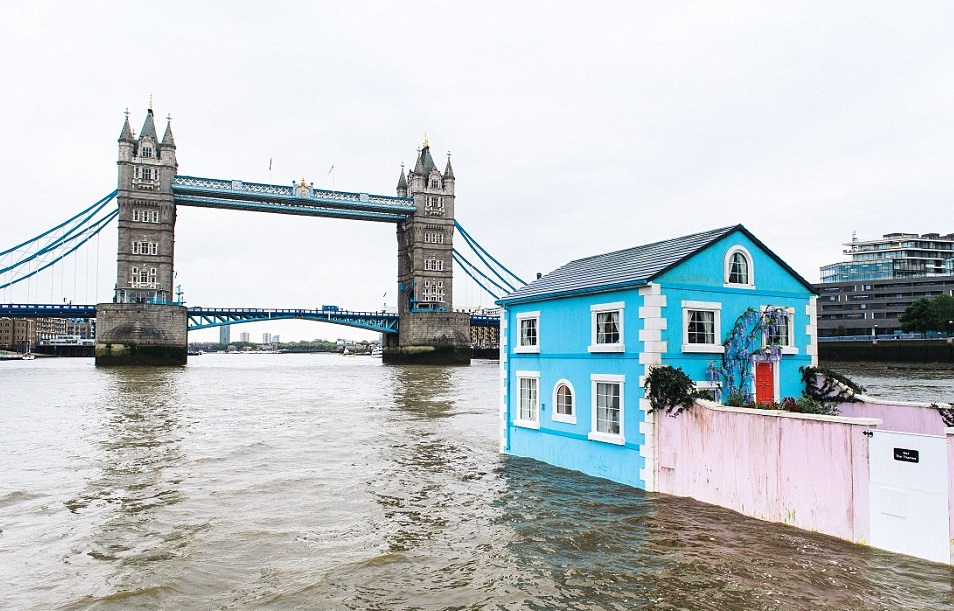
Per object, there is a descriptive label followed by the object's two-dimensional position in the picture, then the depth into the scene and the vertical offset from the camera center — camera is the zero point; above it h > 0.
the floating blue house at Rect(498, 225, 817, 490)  13.45 +0.05
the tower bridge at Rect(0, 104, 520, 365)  78.62 +12.40
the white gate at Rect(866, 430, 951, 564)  9.02 -2.22
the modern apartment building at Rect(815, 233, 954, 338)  116.06 +10.59
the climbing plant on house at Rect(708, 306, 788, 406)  13.85 -0.21
